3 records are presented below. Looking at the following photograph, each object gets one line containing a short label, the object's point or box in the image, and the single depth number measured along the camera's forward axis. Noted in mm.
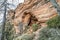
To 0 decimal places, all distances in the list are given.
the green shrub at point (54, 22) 4638
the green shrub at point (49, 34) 4085
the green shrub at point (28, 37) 5208
